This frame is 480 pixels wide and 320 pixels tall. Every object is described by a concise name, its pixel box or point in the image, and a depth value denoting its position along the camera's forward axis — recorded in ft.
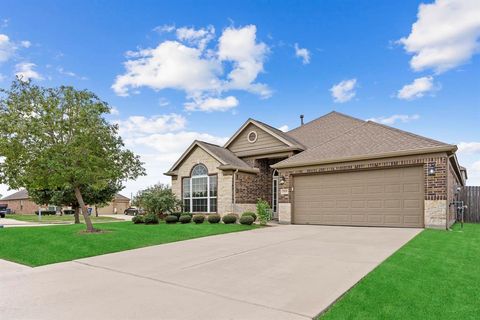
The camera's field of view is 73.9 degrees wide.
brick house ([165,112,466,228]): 42.50
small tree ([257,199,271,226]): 52.42
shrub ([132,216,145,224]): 57.77
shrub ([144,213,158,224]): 56.80
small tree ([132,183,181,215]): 63.41
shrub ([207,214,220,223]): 55.83
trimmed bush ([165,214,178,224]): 59.16
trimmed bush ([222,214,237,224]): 54.19
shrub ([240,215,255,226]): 51.34
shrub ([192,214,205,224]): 56.44
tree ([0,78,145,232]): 38.75
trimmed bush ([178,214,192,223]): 58.39
